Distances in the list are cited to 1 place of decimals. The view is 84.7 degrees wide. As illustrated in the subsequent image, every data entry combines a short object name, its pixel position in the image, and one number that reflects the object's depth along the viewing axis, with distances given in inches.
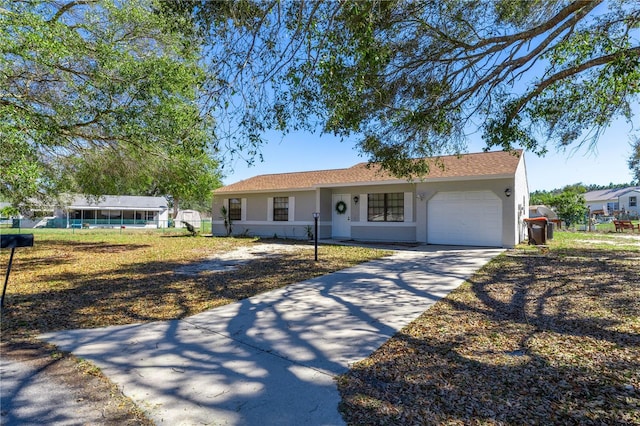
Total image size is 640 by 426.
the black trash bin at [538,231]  514.9
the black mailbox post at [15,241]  122.4
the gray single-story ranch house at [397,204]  507.8
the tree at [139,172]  459.5
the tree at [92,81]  255.6
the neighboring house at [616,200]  1761.8
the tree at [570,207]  941.8
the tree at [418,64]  213.5
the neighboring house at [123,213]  1510.7
